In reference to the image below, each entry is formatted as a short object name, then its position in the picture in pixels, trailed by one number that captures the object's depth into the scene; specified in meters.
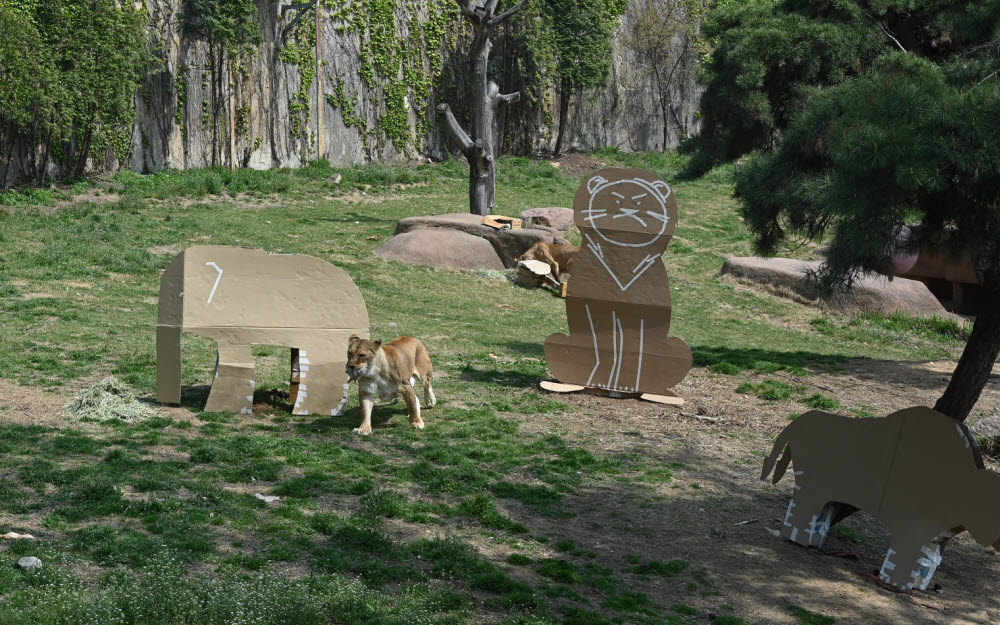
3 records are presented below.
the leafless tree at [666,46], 30.27
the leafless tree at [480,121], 20.28
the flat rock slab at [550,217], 20.09
